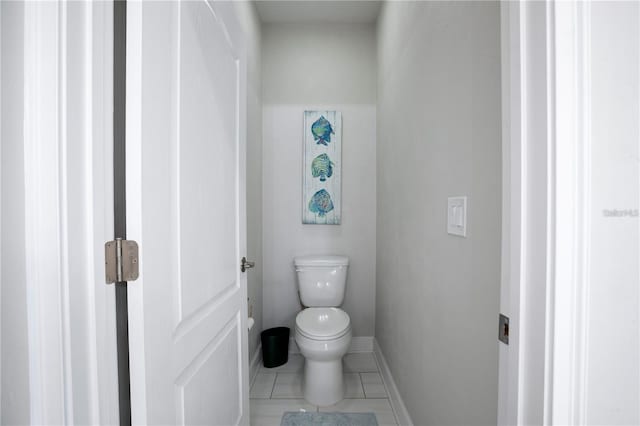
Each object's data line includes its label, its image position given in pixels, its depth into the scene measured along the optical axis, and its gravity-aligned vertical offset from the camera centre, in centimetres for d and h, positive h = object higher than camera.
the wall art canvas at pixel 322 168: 222 +31
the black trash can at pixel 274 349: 202 -103
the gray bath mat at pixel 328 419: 149 -116
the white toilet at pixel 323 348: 161 -82
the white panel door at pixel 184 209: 59 +0
